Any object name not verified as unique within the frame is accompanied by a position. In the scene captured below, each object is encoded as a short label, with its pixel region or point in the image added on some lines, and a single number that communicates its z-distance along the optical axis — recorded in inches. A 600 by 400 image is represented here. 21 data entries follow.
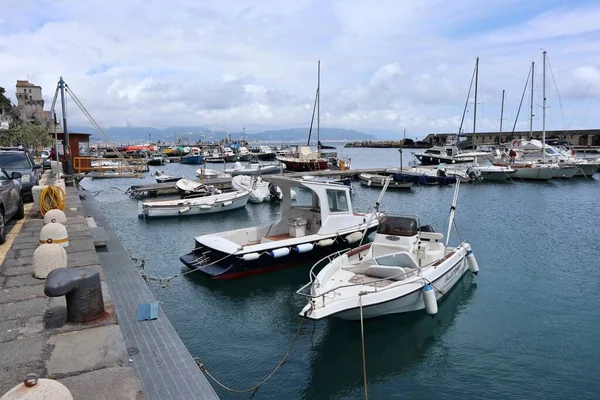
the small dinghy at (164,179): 1643.9
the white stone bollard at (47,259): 305.1
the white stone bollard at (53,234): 342.6
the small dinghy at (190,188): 1369.3
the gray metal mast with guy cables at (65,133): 1007.6
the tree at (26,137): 2447.1
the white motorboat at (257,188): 1320.6
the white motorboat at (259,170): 2017.8
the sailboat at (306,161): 2073.1
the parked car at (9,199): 406.0
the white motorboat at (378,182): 1606.8
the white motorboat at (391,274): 397.8
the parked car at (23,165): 639.8
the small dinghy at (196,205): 1068.5
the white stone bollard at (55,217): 401.4
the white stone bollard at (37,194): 582.6
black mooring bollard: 226.9
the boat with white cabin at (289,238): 573.6
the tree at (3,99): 3651.1
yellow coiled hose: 518.4
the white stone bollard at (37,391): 128.2
